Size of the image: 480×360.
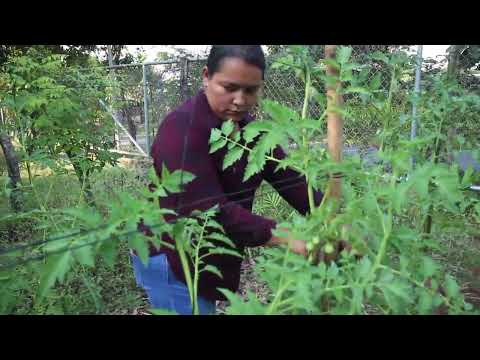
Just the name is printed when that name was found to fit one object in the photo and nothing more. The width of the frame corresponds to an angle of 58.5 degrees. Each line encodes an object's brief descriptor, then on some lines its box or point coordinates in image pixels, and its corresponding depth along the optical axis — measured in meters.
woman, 1.24
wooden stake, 1.07
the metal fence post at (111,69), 4.97
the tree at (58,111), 2.87
